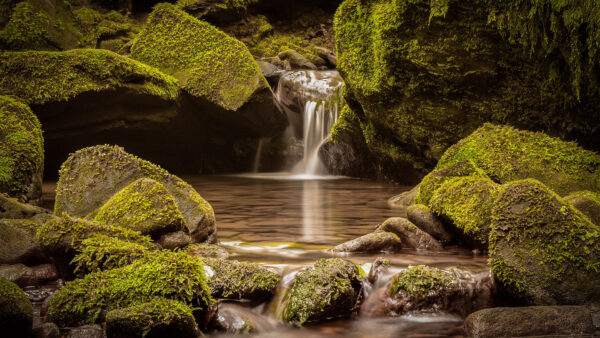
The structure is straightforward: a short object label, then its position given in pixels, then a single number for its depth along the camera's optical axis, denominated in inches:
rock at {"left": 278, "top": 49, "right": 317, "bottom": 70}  739.4
